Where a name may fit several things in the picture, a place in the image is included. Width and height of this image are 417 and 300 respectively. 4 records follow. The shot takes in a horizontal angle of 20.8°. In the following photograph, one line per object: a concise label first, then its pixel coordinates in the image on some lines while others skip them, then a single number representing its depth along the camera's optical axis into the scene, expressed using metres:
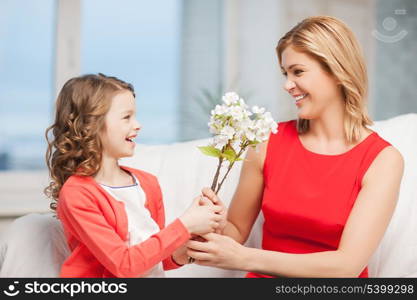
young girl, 2.44
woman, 2.53
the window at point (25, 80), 4.19
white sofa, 2.72
